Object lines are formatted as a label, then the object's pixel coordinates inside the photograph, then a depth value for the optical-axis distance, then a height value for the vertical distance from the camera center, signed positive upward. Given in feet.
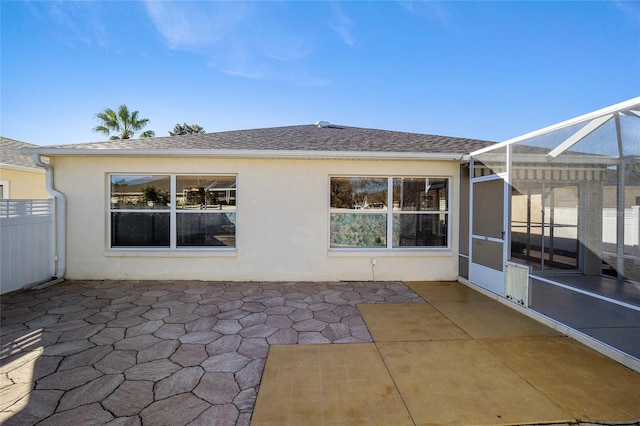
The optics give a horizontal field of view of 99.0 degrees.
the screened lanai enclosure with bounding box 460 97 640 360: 13.73 -0.70
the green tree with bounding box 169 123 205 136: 134.62 +40.46
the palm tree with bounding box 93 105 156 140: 77.10 +25.31
